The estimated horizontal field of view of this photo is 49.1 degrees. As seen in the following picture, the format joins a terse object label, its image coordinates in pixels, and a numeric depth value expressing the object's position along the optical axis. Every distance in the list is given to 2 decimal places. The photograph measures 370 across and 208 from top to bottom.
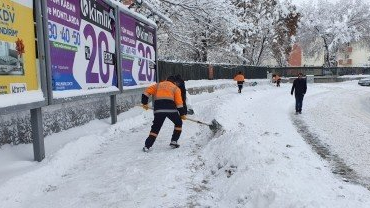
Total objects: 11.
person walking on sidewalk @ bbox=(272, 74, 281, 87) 38.82
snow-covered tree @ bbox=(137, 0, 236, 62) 17.80
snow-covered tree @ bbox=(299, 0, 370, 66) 60.69
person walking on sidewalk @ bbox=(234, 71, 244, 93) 26.88
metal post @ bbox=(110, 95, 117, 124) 10.62
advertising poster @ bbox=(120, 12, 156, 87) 11.62
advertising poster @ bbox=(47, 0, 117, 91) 7.26
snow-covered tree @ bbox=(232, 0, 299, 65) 44.41
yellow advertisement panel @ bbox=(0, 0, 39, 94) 5.54
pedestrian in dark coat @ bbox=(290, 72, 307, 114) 16.17
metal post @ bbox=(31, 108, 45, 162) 6.46
